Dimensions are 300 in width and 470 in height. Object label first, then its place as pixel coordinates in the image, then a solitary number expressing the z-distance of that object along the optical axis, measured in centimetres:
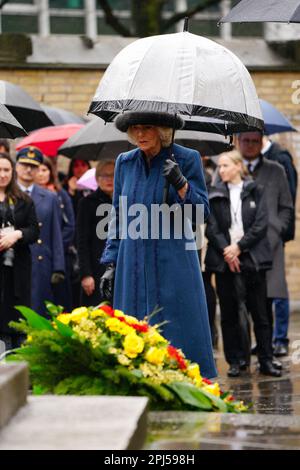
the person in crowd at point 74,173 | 1535
